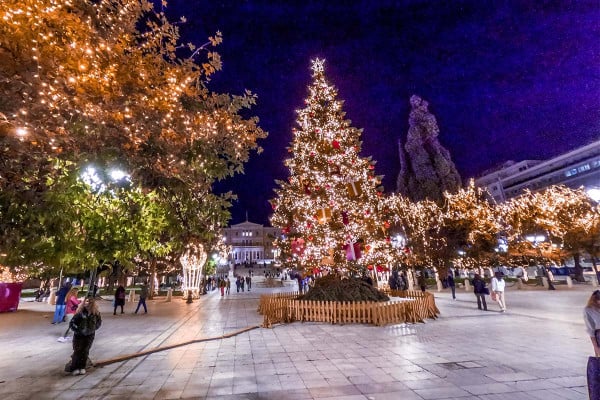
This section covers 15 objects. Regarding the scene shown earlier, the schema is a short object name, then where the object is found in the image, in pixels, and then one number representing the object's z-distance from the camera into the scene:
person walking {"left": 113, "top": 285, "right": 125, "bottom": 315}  18.32
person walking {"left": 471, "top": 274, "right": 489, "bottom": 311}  15.80
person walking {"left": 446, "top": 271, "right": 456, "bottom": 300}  22.02
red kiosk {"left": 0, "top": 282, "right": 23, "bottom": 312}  19.50
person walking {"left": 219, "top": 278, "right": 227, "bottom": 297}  30.15
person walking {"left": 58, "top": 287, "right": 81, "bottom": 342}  12.19
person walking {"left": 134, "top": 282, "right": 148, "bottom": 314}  18.48
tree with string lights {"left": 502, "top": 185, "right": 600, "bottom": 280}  27.48
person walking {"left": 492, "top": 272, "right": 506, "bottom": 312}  14.94
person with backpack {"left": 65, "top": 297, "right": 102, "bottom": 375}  7.03
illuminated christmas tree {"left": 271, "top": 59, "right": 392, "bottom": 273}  17.83
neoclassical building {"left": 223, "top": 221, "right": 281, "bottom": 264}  117.81
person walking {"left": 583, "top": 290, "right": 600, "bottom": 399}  3.85
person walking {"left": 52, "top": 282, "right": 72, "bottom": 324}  14.79
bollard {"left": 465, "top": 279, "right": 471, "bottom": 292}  27.80
